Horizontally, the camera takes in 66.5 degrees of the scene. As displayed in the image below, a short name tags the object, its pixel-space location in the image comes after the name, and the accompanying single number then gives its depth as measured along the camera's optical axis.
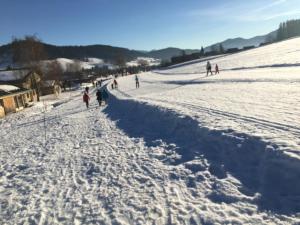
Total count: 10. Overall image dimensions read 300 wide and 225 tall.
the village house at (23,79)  48.22
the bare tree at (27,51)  43.31
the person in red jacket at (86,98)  22.67
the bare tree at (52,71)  60.08
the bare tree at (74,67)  150.32
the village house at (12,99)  31.34
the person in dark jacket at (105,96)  24.52
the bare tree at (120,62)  134.64
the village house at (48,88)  58.41
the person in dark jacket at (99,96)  22.94
